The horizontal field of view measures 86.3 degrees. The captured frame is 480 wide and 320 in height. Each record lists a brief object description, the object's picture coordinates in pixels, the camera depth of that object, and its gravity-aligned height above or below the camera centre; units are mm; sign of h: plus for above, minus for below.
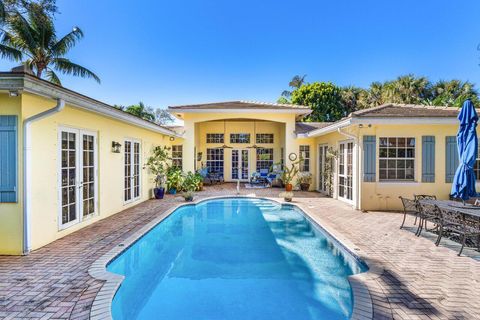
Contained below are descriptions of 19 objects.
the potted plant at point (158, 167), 11508 -379
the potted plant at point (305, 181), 14562 -1280
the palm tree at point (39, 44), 15023 +7307
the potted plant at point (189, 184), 10898 -1201
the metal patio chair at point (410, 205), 6533 -1200
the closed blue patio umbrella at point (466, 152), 5668 +133
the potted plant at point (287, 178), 12719 -999
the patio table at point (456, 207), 5258 -1108
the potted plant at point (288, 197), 10953 -1645
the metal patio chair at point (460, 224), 5028 -1372
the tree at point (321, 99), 27141 +6298
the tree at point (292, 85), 33406 +9688
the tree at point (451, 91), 23070 +6657
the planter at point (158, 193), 11617 -1549
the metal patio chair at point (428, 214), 5765 -1299
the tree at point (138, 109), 31016 +6077
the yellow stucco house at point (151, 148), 4992 +293
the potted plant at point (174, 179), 12945 -1028
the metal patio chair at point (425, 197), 7761 -1180
